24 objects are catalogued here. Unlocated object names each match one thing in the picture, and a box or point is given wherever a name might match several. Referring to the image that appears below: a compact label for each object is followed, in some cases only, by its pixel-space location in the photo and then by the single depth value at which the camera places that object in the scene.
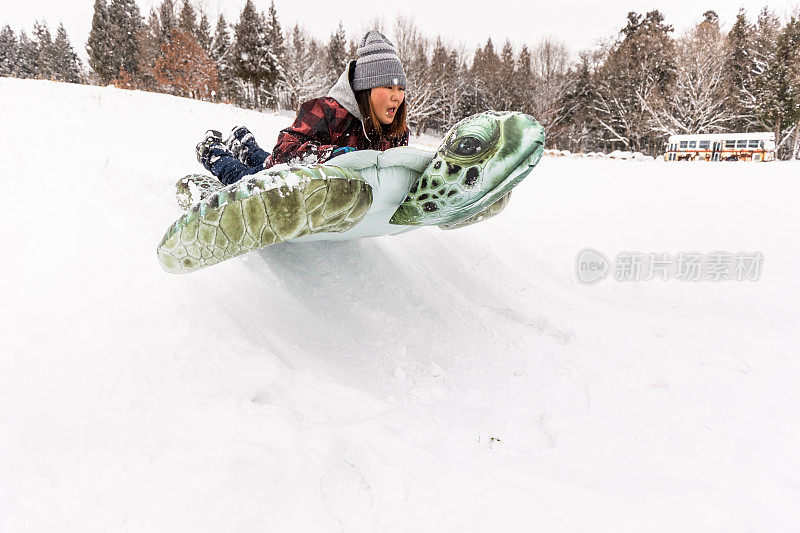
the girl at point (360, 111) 2.25
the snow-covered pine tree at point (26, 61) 41.91
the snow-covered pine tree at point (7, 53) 41.56
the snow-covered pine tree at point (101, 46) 30.41
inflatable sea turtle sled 1.65
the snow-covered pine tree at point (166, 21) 31.56
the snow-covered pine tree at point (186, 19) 32.66
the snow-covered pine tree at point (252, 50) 30.17
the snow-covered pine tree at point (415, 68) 28.95
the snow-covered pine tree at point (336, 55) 34.94
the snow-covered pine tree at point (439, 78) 31.14
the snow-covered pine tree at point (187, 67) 26.31
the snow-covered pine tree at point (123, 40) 30.73
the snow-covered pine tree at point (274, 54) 31.16
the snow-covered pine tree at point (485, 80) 32.56
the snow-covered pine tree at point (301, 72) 34.12
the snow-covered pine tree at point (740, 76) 23.96
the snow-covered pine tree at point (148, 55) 30.28
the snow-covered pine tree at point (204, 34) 33.72
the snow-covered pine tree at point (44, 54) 38.38
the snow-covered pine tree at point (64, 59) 39.03
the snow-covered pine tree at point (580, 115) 30.45
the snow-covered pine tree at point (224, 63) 33.97
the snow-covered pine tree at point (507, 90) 31.77
